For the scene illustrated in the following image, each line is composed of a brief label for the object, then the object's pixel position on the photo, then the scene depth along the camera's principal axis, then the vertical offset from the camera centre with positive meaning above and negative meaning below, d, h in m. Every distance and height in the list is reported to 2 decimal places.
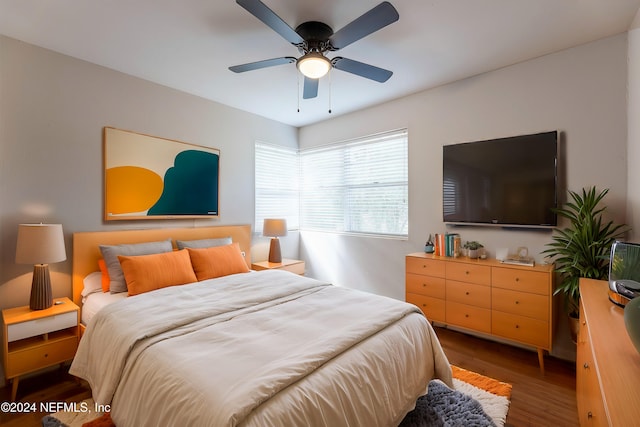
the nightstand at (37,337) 2.03 -0.94
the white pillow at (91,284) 2.55 -0.62
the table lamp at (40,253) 2.17 -0.30
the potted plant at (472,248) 2.93 -0.33
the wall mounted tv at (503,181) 2.57 +0.31
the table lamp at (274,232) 3.97 -0.25
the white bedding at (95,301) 2.29 -0.70
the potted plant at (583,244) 2.21 -0.22
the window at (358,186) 3.72 +0.38
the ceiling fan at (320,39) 1.67 +1.12
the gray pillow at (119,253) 2.50 -0.37
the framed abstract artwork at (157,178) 2.88 +0.38
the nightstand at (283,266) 3.82 -0.68
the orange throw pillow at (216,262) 2.86 -0.48
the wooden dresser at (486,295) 2.40 -0.73
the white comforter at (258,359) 1.18 -0.69
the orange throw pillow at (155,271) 2.41 -0.49
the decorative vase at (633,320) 0.98 -0.35
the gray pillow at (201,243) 3.15 -0.33
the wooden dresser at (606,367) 0.80 -0.50
